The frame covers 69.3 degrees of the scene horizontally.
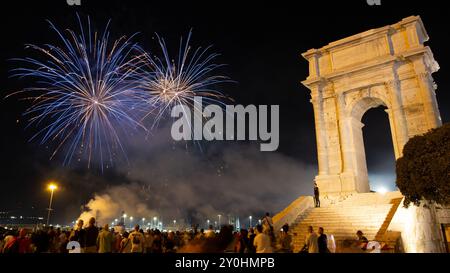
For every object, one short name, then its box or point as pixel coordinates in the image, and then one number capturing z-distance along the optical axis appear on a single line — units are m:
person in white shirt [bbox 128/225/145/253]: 11.82
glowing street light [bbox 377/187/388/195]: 21.70
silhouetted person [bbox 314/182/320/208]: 22.52
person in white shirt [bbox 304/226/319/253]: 10.77
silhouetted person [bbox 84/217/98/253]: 10.74
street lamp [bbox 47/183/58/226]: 25.30
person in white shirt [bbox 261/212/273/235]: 15.47
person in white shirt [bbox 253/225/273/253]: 8.00
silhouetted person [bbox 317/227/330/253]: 10.65
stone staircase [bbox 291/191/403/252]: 16.94
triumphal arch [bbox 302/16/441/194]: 24.73
